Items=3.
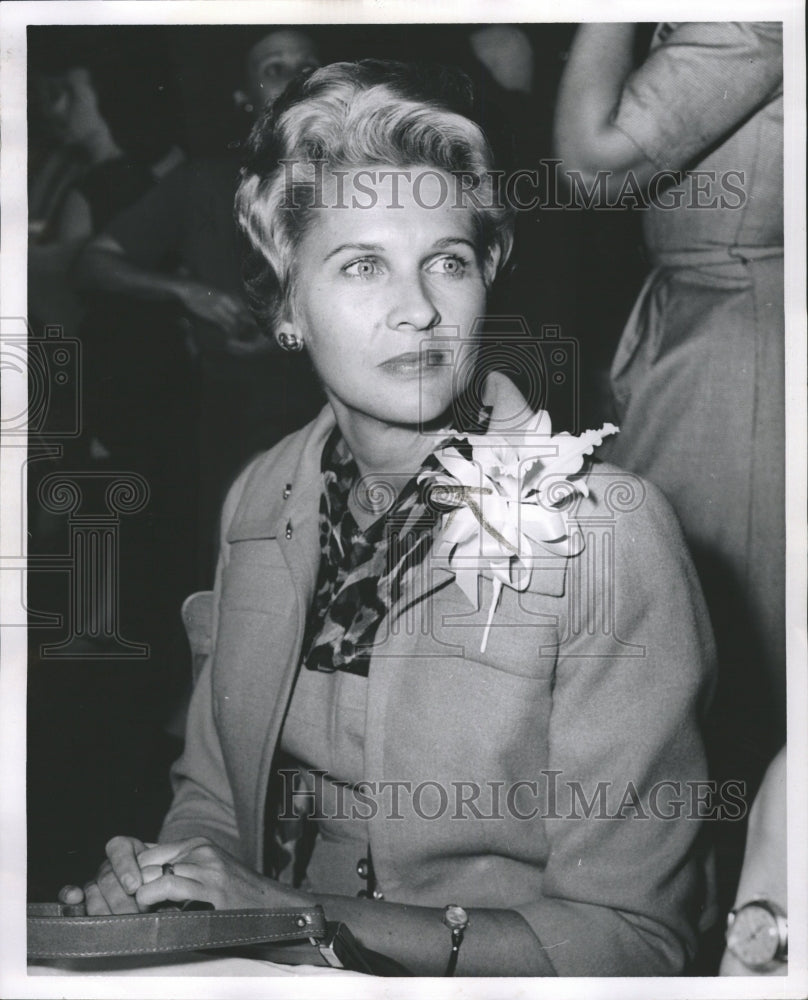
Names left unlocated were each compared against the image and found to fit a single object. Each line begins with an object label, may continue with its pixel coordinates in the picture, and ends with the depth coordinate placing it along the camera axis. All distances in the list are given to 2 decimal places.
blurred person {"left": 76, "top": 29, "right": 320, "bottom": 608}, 1.29
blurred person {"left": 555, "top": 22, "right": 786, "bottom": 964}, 1.27
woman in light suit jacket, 1.23
